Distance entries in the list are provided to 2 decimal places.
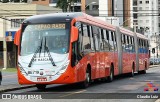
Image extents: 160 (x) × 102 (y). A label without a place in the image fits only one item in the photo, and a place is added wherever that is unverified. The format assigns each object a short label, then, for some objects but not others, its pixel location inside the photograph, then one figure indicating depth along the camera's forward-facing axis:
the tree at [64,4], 93.19
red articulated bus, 19.91
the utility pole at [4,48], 64.75
